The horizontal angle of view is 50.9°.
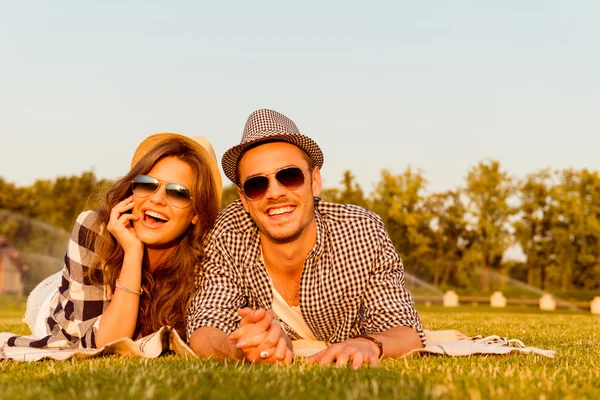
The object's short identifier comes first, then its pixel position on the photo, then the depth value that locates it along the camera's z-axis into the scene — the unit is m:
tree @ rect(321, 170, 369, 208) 50.15
